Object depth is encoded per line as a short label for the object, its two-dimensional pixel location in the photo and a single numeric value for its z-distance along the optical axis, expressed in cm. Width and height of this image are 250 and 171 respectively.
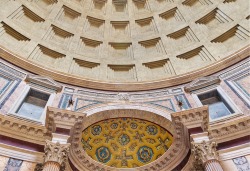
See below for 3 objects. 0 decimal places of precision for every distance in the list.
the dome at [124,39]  1805
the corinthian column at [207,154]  984
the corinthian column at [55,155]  966
